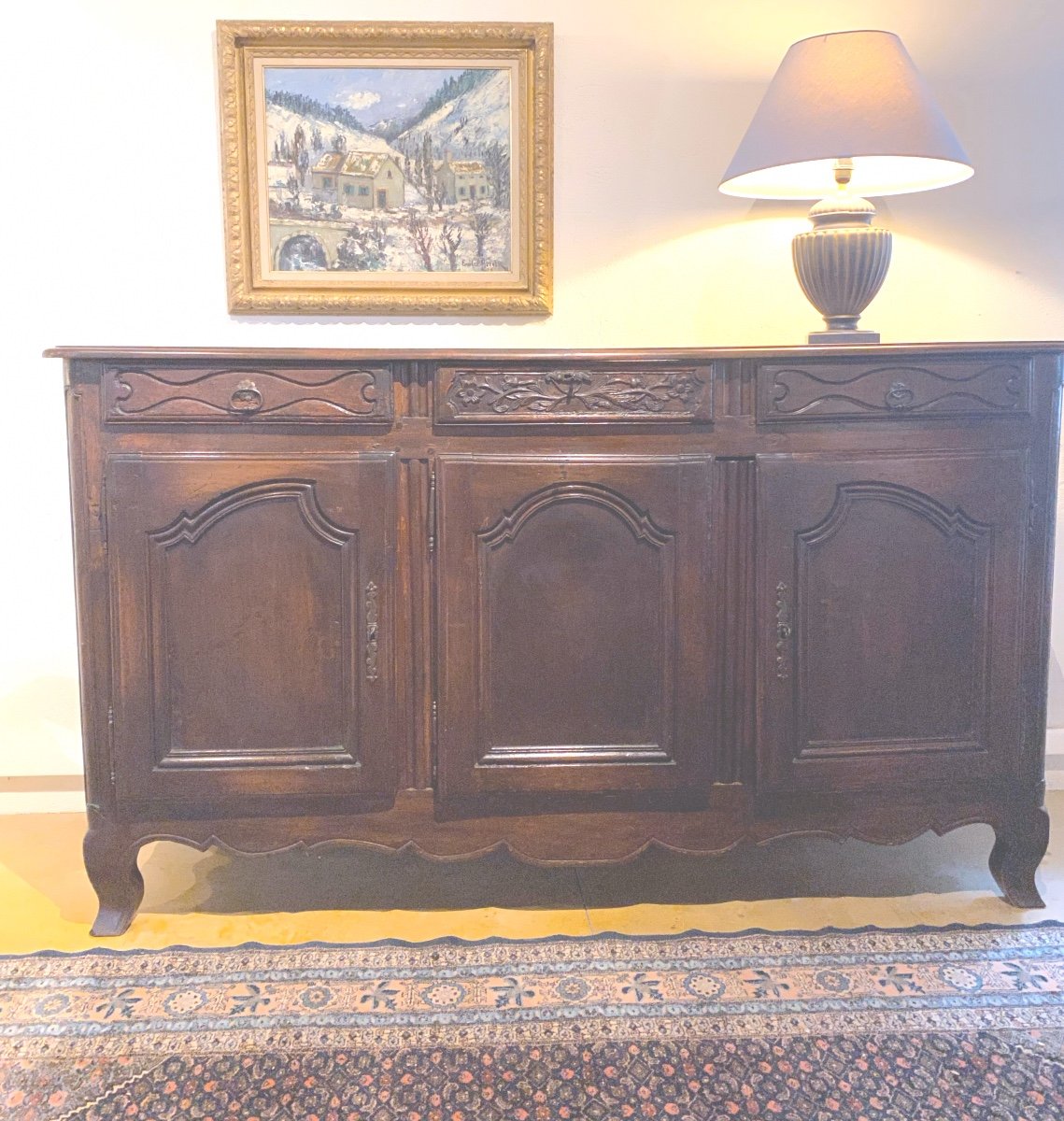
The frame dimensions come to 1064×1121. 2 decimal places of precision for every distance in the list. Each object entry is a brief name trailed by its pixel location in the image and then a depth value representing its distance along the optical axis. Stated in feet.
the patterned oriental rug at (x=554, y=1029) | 4.07
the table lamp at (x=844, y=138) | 5.43
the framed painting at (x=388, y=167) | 6.50
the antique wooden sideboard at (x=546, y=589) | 5.11
